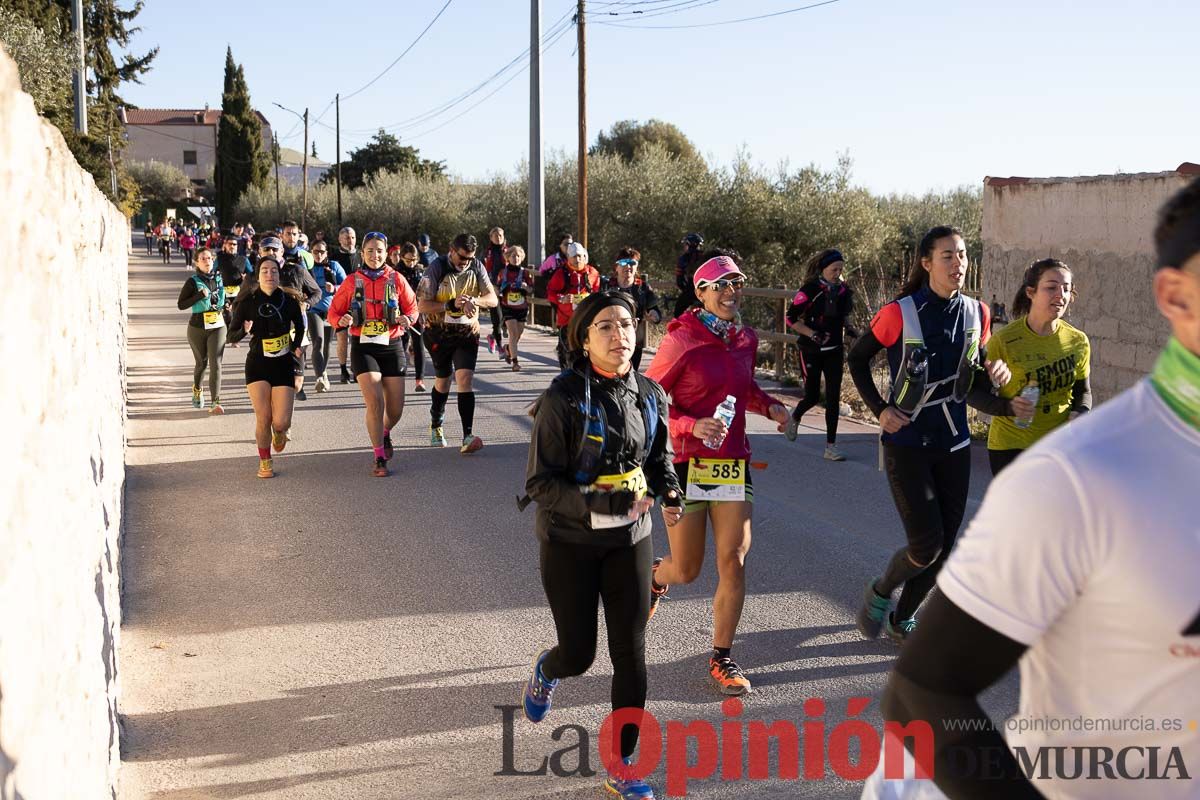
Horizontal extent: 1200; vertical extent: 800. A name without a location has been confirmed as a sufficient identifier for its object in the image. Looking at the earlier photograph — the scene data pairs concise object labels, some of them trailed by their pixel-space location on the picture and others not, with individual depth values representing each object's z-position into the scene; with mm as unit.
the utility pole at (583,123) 24859
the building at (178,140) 134875
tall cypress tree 89125
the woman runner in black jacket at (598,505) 4395
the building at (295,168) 121200
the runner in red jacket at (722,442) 5336
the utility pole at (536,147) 24359
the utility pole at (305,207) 62219
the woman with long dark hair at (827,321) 10844
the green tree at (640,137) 85312
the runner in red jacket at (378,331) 10242
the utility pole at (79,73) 22297
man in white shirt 1512
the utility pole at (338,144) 55812
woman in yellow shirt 6031
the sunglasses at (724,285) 5469
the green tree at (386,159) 81688
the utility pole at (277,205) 74938
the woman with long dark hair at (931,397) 5609
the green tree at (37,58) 18234
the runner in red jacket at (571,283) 15289
